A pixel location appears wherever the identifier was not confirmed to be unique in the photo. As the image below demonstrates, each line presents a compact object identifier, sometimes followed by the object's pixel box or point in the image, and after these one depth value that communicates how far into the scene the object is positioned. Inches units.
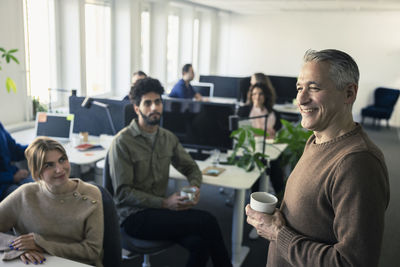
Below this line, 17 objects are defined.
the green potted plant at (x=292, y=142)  113.5
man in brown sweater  39.5
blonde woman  70.4
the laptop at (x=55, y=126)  139.4
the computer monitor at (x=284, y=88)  267.4
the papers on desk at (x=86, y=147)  134.3
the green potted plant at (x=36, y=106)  172.7
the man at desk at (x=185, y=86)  231.3
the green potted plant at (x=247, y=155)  115.6
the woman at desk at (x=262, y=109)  160.6
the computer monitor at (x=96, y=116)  141.4
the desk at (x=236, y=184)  108.1
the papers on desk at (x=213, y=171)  114.7
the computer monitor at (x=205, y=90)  260.5
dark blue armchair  339.6
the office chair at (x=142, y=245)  89.2
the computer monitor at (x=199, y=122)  124.3
